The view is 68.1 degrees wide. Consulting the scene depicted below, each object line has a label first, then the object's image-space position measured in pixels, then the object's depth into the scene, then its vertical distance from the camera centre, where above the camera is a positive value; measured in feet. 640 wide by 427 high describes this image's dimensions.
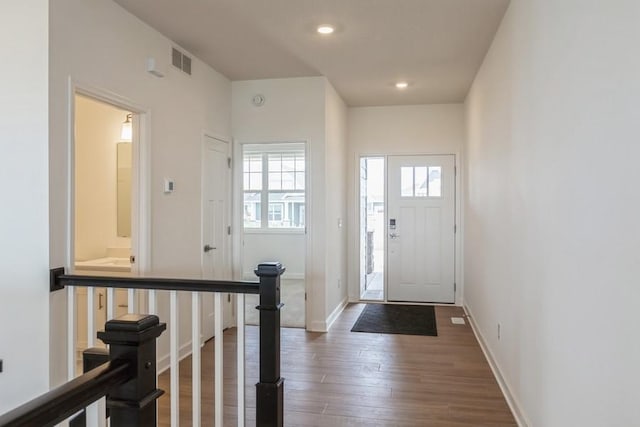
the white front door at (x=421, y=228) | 21.17 -0.71
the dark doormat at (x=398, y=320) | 16.58 -4.10
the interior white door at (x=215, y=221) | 15.08 -0.31
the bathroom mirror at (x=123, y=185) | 14.96 +0.86
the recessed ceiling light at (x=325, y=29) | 11.93 +4.69
